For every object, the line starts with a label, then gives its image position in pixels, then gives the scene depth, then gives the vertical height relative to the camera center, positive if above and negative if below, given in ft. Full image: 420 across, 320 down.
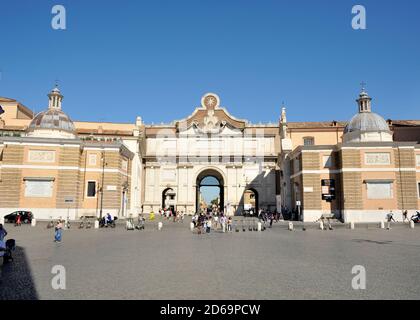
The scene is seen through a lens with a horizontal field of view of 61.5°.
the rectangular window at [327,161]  128.16 +15.06
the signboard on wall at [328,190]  125.70 +4.51
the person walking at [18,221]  102.53 -5.87
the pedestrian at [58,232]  61.72 -5.37
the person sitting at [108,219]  106.32 -5.29
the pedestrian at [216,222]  114.97 -6.94
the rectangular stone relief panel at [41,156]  122.42 +15.64
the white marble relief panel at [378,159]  123.13 +15.28
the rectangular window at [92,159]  131.64 +15.72
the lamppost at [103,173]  129.24 +10.46
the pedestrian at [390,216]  114.56 -4.28
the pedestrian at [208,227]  91.20 -6.45
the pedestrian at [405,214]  118.42 -3.79
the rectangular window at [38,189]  120.47 +4.11
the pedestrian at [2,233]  40.14 -3.69
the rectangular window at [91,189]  129.49 +4.49
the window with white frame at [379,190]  121.29 +4.45
